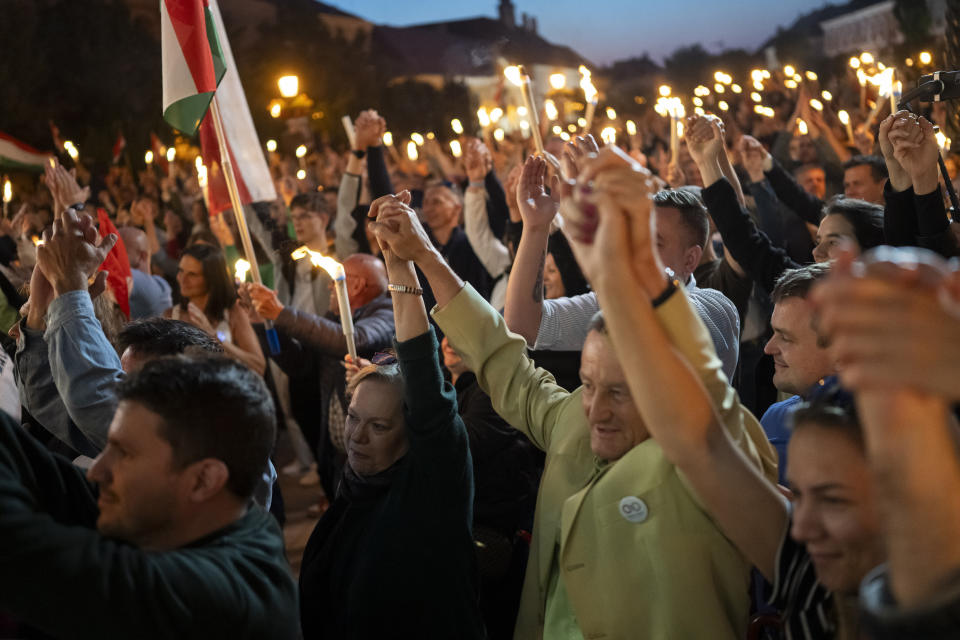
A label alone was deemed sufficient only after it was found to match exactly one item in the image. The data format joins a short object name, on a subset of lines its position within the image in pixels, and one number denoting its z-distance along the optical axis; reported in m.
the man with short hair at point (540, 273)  3.56
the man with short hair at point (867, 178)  5.48
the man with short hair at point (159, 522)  1.66
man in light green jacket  2.08
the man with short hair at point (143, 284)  6.08
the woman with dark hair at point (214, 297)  5.43
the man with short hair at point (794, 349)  2.98
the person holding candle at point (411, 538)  2.50
